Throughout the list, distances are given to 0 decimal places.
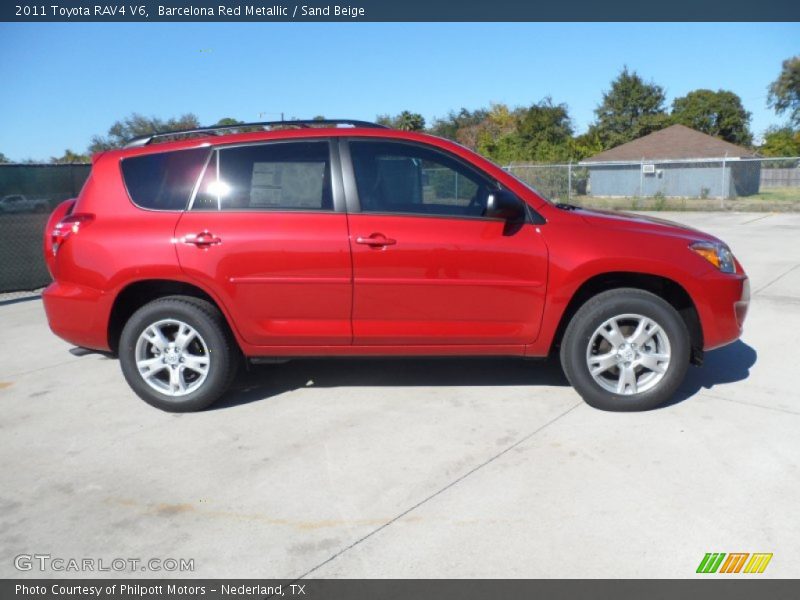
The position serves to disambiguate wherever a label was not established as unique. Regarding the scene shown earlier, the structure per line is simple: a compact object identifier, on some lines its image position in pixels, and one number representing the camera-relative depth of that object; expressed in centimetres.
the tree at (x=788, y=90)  5462
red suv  417
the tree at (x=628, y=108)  5488
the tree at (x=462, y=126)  5494
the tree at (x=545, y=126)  4279
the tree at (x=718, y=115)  5762
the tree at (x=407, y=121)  5027
